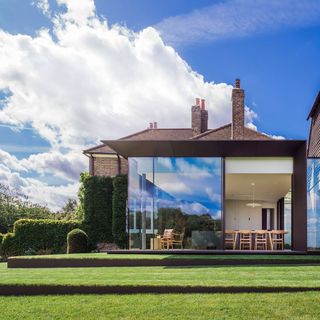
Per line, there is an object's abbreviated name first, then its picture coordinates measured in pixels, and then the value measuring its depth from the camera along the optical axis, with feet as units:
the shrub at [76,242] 66.08
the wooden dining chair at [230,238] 58.90
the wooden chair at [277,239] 60.85
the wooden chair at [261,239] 60.95
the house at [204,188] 56.18
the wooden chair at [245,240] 59.77
